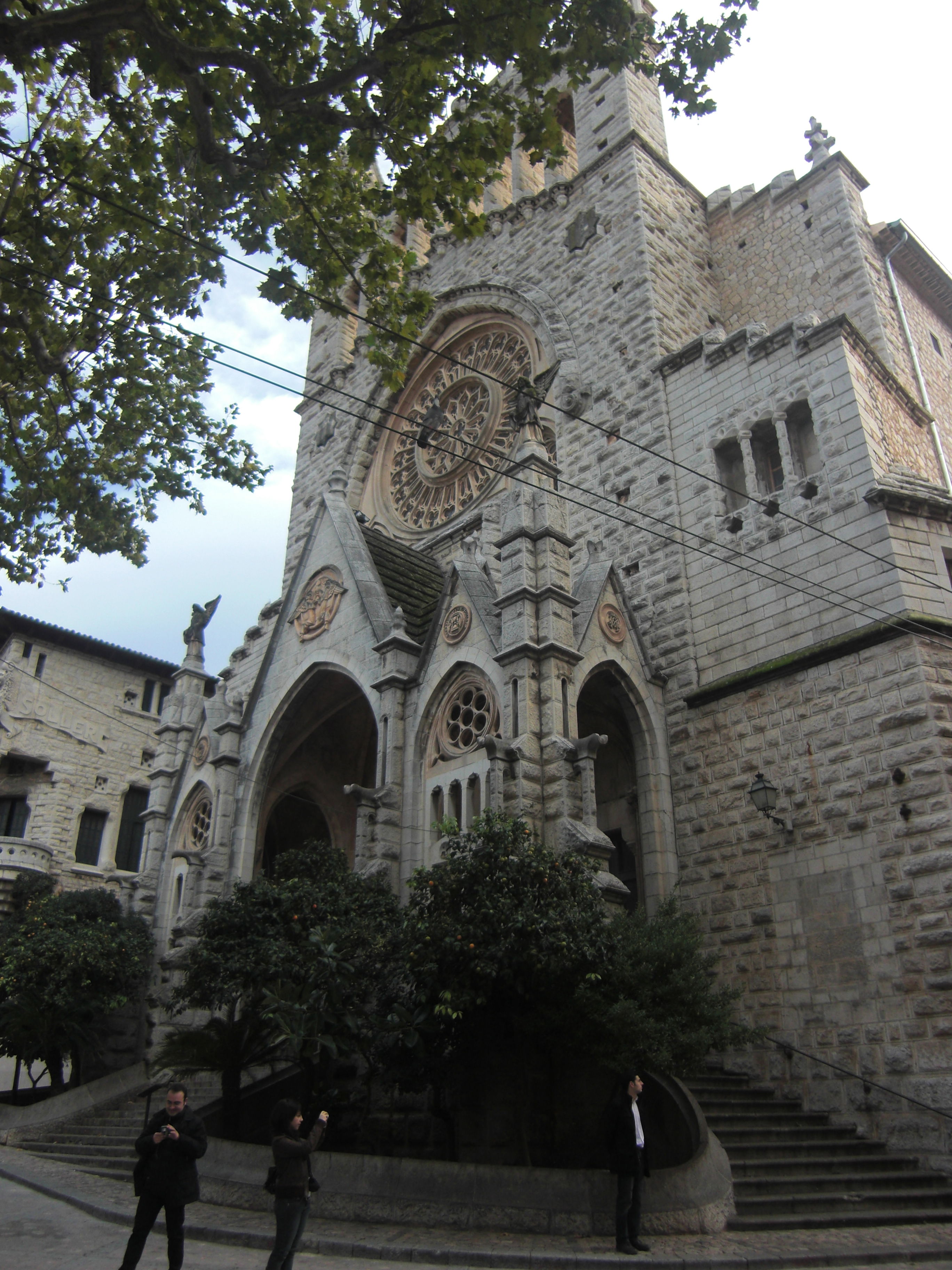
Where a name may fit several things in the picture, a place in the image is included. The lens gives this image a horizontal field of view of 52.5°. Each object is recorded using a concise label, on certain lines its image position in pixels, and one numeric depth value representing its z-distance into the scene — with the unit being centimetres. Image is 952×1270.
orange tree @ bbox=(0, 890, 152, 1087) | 1574
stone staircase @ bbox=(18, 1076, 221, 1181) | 1159
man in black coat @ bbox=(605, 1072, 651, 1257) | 722
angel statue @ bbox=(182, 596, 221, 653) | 2095
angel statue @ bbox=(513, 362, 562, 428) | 1375
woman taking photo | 577
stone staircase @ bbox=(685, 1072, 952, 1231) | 842
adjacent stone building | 2428
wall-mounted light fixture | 1213
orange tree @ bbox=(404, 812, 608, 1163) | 884
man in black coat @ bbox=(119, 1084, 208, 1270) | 598
